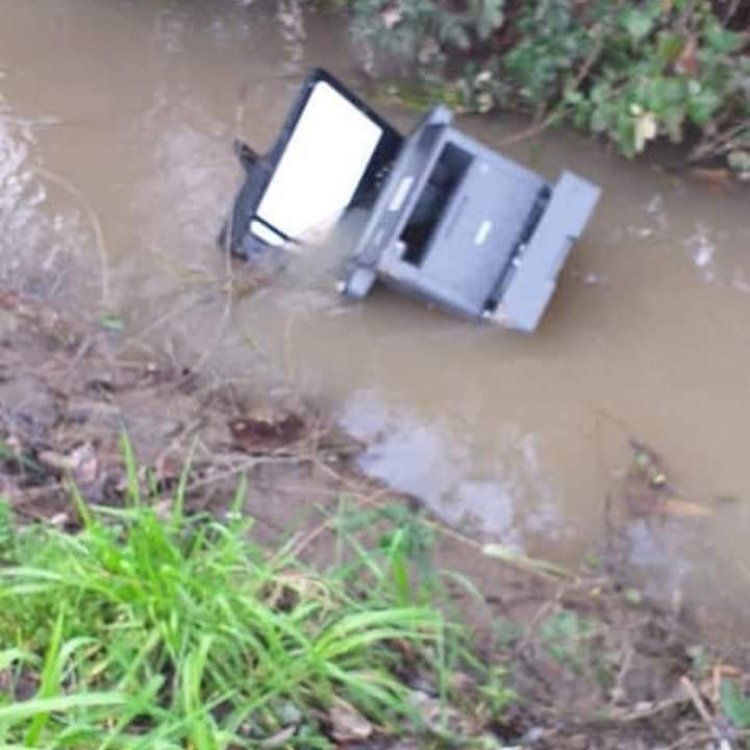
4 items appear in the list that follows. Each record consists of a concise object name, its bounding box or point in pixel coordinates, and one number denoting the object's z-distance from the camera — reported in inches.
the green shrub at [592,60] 131.0
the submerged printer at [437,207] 123.9
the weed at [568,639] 105.5
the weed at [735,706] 97.0
